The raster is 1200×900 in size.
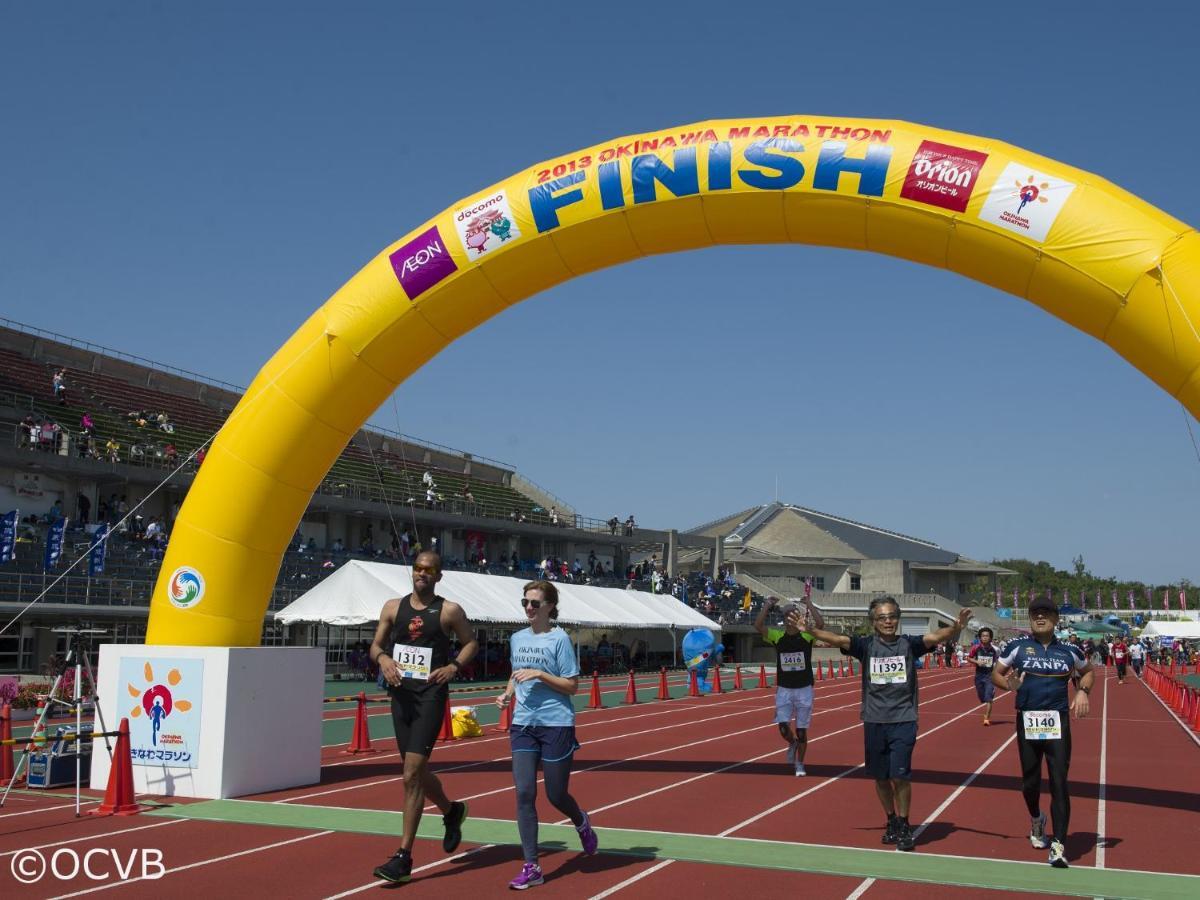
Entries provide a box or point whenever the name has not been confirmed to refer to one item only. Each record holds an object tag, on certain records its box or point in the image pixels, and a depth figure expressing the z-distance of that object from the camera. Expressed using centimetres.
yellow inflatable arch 919
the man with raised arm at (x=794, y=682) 1280
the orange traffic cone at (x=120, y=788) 968
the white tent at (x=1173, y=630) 6278
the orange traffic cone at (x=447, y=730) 1714
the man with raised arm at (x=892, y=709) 816
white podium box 1054
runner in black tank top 740
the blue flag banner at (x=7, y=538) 2636
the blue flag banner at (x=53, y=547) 2748
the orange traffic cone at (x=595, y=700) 2503
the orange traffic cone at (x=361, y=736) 1508
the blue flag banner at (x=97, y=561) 2764
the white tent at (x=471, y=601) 2597
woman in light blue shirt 707
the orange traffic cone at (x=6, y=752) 1113
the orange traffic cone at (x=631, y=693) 2686
